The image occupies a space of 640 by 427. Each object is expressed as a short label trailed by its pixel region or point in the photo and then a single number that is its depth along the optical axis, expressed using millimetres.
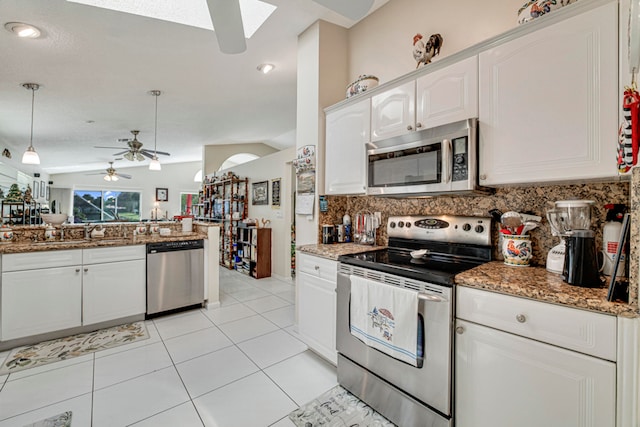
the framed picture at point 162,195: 10203
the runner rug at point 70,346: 2223
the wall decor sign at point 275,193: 5044
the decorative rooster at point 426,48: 1939
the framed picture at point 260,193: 5406
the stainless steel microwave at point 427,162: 1582
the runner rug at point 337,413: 1606
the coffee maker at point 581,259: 1153
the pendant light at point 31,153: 3195
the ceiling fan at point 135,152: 4703
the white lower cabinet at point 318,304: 2061
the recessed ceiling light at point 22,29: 2184
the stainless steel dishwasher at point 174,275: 3059
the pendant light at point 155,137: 3682
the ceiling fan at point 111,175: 7291
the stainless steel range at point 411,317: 1370
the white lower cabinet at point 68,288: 2404
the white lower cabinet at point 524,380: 1000
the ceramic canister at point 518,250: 1541
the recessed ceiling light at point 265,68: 3214
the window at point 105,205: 9414
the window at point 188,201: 10562
